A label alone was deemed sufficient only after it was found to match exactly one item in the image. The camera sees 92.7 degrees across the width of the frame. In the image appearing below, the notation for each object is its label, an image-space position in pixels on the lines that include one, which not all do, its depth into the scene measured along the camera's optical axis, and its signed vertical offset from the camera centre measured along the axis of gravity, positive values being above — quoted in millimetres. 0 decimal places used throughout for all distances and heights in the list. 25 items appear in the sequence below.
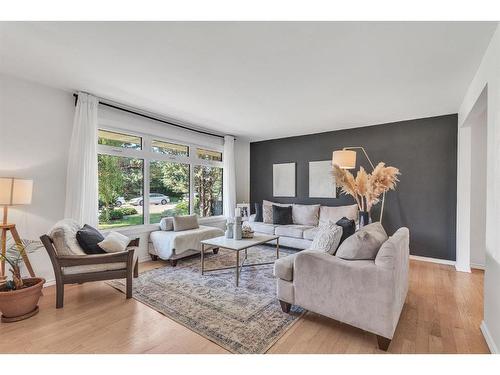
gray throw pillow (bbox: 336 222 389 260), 1987 -491
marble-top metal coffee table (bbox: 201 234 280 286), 3080 -779
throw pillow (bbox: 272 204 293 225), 5043 -596
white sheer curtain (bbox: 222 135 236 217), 5637 +233
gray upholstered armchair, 1756 -814
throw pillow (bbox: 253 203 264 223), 5422 -614
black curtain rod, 3560 +1199
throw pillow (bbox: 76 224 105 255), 2613 -618
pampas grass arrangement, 3617 +98
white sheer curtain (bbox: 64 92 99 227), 3154 +263
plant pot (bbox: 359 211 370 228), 3738 -471
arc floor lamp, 3613 +443
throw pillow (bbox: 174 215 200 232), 4145 -643
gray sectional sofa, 4453 -744
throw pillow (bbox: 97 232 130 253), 2672 -669
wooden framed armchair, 2422 -868
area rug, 1938 -1209
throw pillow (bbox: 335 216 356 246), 2412 -406
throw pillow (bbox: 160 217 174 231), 4160 -647
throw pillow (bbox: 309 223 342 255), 2262 -508
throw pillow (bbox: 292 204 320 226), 4871 -549
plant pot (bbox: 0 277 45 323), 2135 -1081
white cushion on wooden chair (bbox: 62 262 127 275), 2490 -888
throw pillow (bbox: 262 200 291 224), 5227 -548
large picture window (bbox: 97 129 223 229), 3729 +137
